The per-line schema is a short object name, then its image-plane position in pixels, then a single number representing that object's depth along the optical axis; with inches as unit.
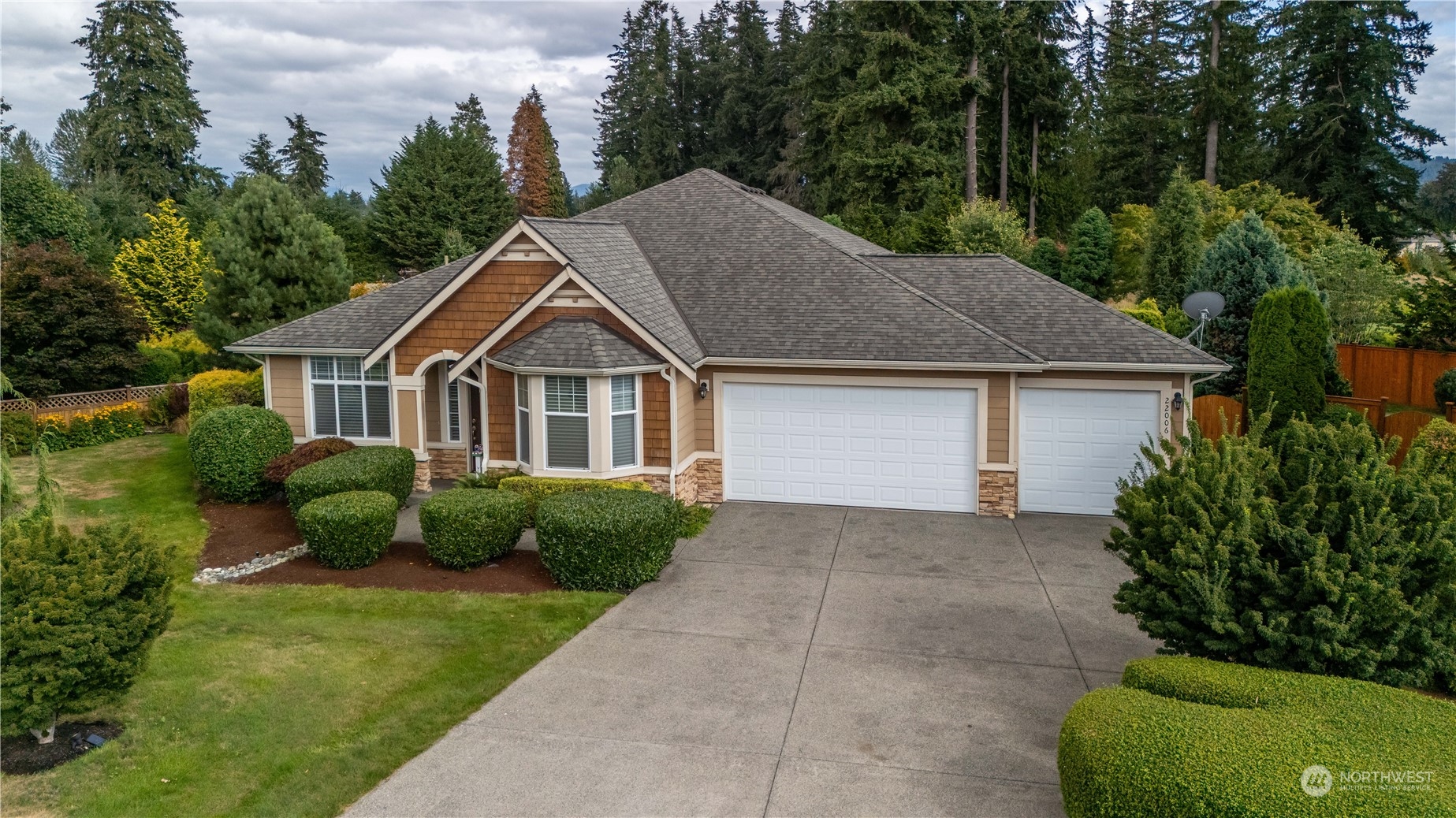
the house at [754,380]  584.4
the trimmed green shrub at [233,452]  613.9
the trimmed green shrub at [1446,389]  676.7
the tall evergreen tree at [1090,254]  1154.0
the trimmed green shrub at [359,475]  541.0
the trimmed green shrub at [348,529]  490.9
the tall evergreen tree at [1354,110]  1380.4
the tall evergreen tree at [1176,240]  1027.3
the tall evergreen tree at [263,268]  889.5
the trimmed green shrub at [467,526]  488.1
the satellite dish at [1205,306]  689.6
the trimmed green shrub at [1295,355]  608.1
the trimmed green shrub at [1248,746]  215.3
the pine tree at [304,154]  2507.4
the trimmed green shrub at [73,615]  285.6
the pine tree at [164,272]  1176.2
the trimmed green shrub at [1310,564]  285.6
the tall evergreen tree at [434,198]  1635.1
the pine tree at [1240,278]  779.4
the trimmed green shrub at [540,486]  556.1
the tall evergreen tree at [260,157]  2544.3
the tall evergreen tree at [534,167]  2411.4
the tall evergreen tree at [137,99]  1716.3
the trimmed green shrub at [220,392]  762.2
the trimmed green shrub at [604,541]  457.4
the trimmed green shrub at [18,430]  738.2
